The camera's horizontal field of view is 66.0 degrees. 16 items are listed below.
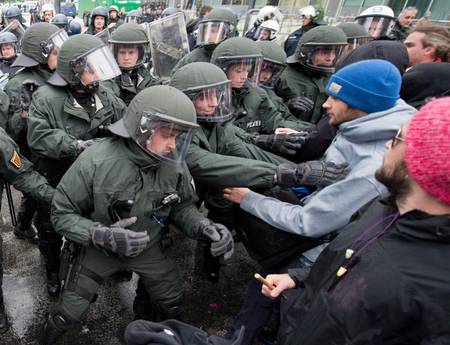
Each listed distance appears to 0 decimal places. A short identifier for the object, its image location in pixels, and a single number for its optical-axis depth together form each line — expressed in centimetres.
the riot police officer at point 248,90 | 306
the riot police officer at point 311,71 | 368
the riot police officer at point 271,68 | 366
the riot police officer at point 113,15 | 852
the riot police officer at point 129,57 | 389
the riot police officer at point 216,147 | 224
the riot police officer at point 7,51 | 451
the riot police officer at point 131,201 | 192
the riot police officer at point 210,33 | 439
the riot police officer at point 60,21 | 710
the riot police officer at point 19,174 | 217
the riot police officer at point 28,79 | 303
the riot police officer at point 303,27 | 608
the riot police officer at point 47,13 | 815
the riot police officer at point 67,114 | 261
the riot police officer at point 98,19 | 728
